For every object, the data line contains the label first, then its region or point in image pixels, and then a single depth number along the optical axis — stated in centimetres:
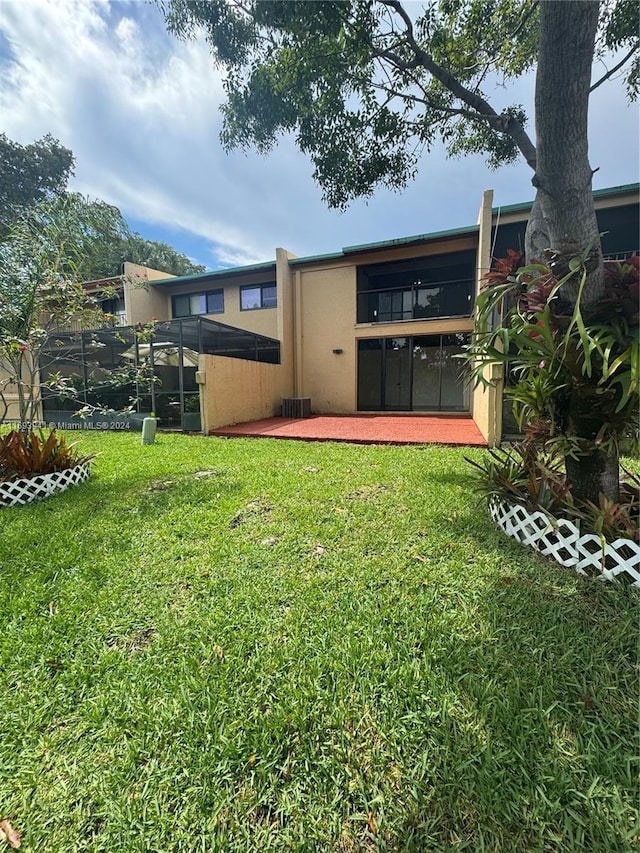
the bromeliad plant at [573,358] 230
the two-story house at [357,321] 1171
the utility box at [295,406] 1246
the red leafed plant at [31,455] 454
